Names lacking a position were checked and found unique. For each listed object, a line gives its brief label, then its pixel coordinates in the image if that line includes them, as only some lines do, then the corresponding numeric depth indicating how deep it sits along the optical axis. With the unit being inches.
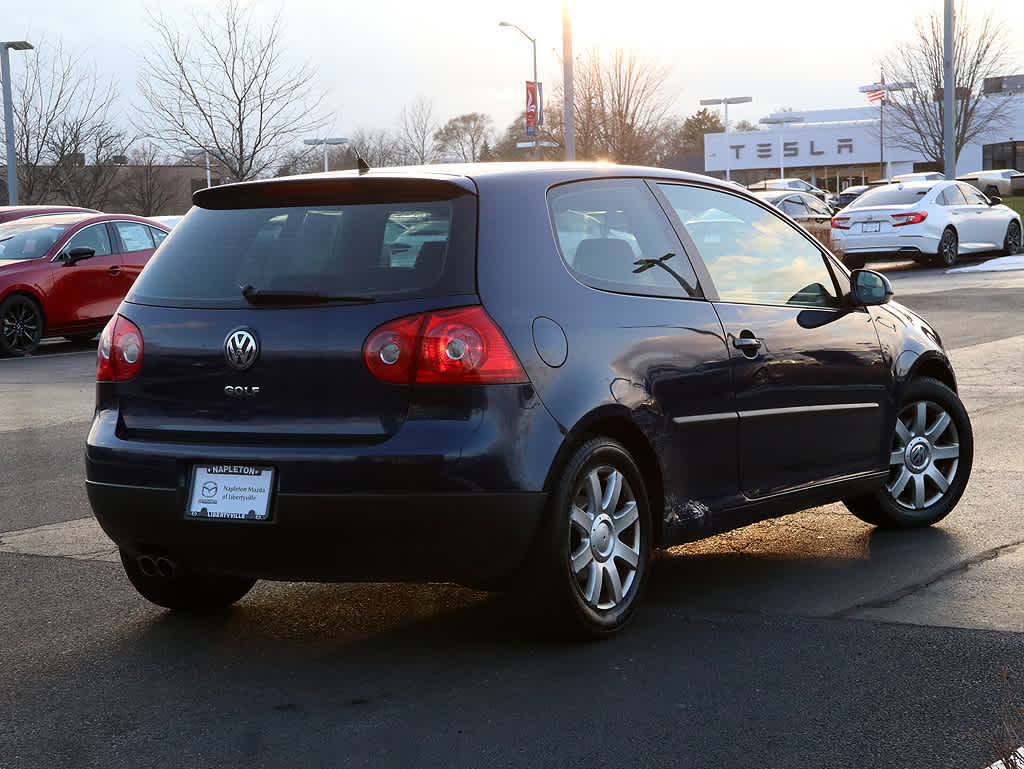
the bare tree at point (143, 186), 2340.1
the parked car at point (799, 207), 1285.7
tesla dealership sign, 3715.6
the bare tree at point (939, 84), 2229.3
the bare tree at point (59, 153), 1686.8
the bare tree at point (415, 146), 2423.7
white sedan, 1050.7
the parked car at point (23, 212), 800.9
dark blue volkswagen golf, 179.5
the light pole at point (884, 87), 2357.3
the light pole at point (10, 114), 1354.6
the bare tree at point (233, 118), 1366.9
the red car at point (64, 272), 689.6
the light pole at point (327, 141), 1700.3
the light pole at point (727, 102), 3911.9
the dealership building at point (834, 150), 3494.1
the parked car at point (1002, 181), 2514.8
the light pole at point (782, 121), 3801.9
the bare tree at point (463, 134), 3718.0
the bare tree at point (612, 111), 1811.0
